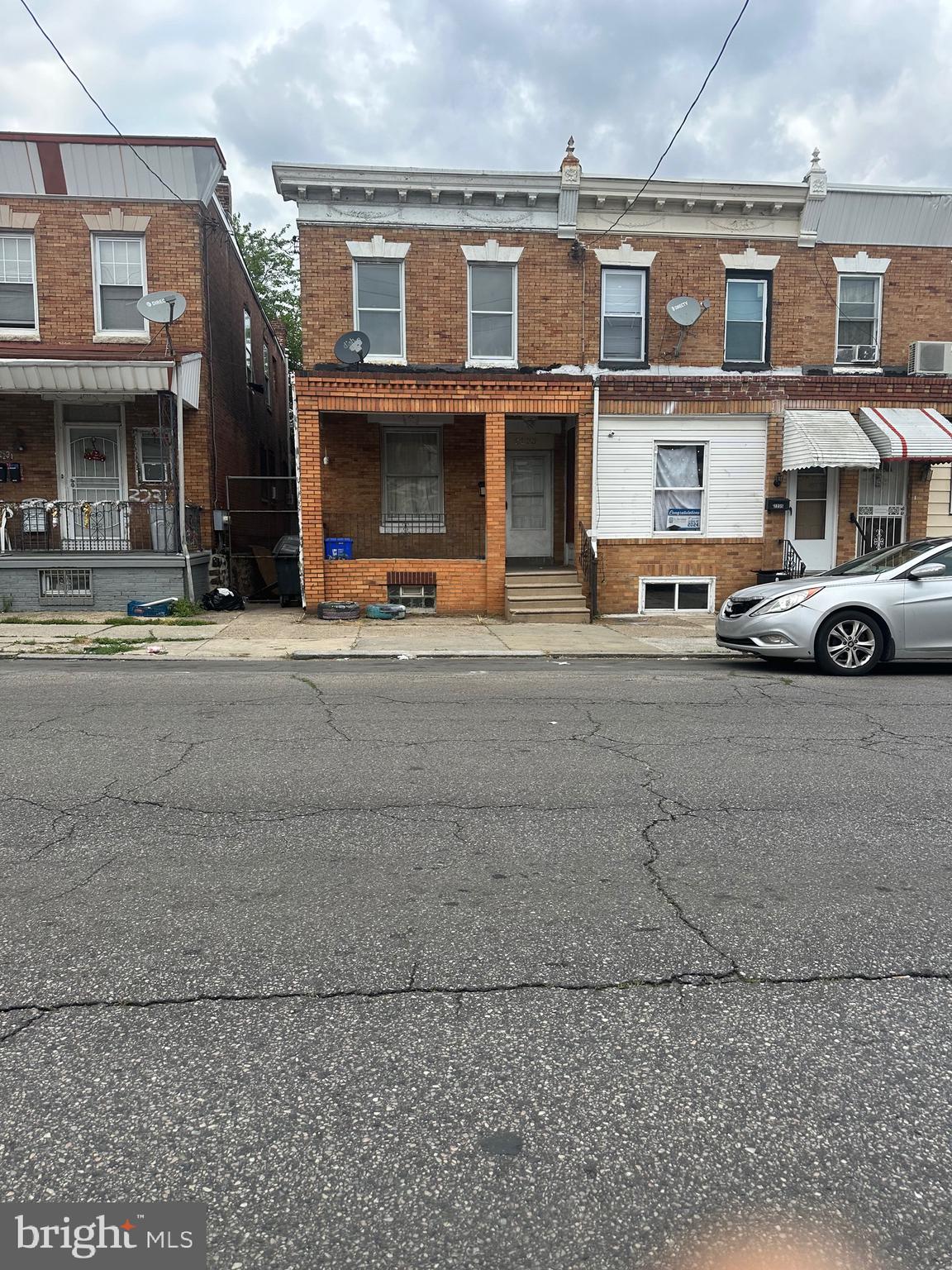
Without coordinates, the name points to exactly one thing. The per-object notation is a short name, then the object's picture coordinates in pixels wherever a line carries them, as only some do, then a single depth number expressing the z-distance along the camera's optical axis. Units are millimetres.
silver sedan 9438
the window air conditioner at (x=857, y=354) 16172
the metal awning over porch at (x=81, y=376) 14172
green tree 35031
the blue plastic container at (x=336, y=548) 15172
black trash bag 15305
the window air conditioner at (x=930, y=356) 16016
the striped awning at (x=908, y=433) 15023
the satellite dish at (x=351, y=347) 14672
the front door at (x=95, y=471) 15961
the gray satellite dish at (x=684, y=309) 15109
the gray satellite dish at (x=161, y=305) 14469
